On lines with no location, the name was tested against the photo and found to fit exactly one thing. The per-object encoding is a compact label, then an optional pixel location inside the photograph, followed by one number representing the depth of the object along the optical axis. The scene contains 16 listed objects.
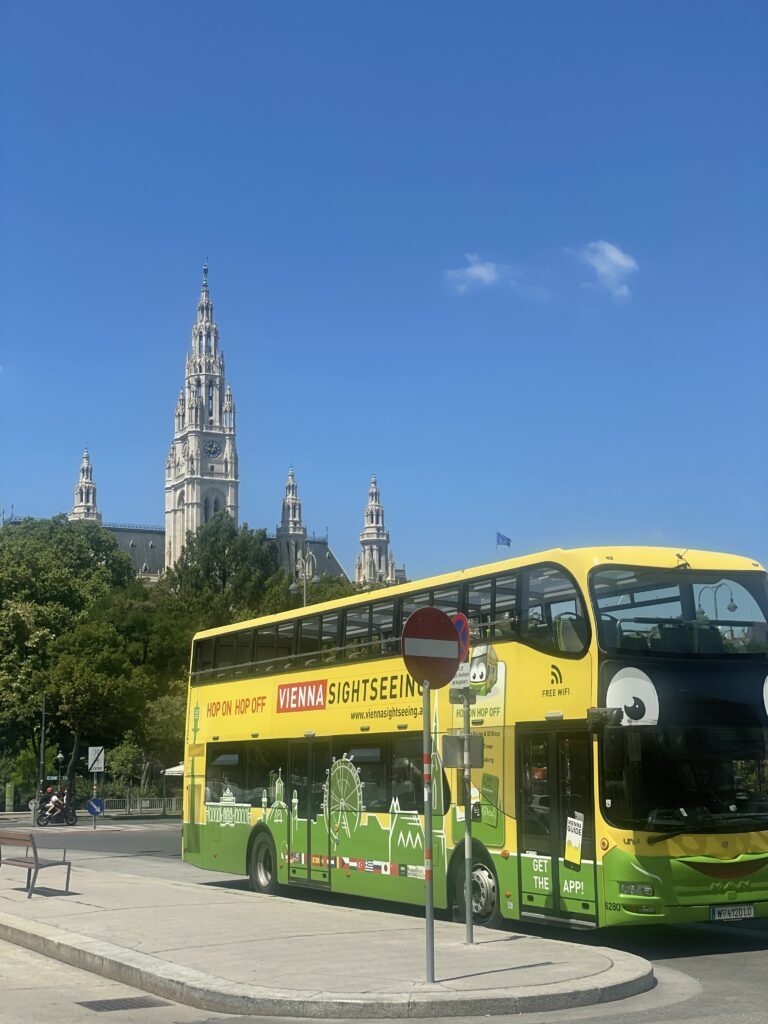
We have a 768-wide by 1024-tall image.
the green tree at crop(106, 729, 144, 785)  61.28
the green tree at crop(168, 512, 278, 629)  99.55
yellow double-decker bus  11.64
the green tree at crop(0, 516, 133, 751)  63.00
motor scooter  48.72
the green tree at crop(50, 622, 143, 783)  59.31
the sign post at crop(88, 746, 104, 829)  46.69
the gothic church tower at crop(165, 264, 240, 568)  193.00
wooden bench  16.11
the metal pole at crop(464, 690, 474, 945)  11.30
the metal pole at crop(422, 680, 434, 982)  9.25
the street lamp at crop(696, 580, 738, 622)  12.48
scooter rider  48.72
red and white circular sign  9.79
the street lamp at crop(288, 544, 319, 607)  152.73
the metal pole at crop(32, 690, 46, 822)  56.59
